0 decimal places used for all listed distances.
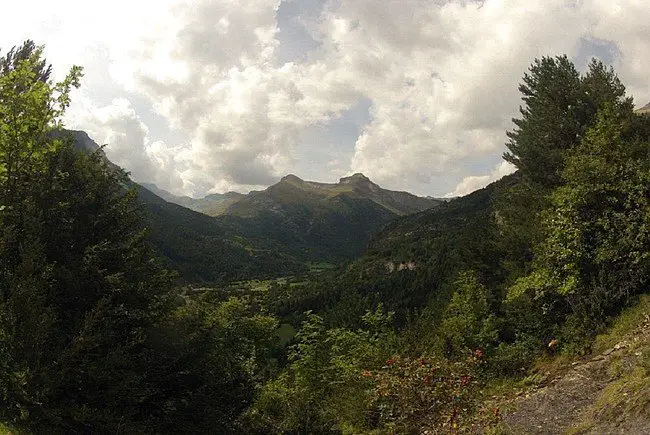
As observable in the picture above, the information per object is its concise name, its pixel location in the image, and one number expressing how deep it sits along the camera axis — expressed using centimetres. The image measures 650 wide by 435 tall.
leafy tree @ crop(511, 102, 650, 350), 1333
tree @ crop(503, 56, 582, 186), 2005
